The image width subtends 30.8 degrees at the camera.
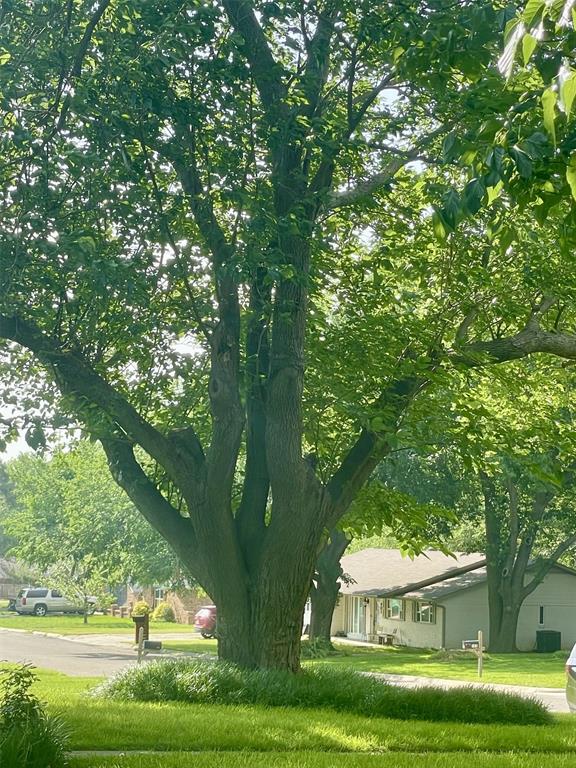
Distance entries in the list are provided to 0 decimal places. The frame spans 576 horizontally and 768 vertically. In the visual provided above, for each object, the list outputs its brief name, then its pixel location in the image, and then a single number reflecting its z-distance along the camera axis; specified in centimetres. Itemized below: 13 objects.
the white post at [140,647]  2876
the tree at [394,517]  1822
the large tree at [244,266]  1265
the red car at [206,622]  5340
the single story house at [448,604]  4928
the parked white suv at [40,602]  7150
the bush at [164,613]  7056
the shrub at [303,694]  1440
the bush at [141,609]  5179
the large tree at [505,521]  4416
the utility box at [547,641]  4844
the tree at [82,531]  5222
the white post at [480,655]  3124
